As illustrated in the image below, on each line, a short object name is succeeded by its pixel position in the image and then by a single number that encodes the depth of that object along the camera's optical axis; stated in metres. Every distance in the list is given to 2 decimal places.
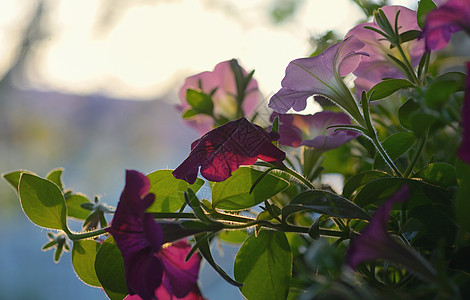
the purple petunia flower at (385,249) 0.59
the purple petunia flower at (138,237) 0.63
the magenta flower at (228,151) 0.67
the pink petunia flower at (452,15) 0.60
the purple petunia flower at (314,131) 0.74
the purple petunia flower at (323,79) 0.70
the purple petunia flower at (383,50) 0.73
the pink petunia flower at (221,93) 0.85
